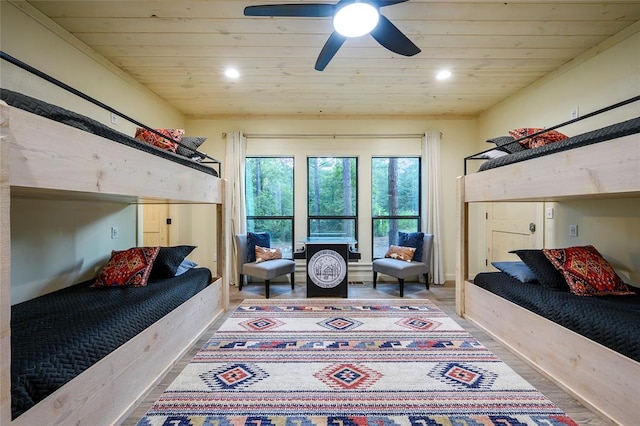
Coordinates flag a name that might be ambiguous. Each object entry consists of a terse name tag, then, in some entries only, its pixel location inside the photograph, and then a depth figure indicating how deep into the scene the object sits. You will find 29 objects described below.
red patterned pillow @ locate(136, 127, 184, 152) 2.28
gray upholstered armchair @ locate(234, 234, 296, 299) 3.52
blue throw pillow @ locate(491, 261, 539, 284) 2.30
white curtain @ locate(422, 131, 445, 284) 4.22
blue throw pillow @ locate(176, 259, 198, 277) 2.64
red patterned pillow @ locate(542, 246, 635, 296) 1.94
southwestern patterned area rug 1.49
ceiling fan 1.68
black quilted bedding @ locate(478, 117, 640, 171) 1.33
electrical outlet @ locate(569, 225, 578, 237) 2.72
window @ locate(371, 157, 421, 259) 4.43
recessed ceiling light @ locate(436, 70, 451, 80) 3.02
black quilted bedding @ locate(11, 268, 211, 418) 1.04
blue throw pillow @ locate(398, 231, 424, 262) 3.93
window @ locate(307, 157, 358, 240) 4.42
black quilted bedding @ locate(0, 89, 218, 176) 1.01
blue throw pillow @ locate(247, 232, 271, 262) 3.98
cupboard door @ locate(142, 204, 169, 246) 3.94
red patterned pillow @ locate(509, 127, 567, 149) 2.24
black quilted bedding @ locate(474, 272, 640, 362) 1.38
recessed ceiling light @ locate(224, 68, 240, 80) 2.96
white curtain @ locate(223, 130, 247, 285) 4.19
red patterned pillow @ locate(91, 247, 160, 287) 2.22
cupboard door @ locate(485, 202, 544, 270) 3.21
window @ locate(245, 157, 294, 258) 4.41
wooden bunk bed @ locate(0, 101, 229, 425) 0.90
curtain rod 4.31
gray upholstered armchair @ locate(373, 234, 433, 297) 3.58
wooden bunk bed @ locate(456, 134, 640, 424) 1.34
